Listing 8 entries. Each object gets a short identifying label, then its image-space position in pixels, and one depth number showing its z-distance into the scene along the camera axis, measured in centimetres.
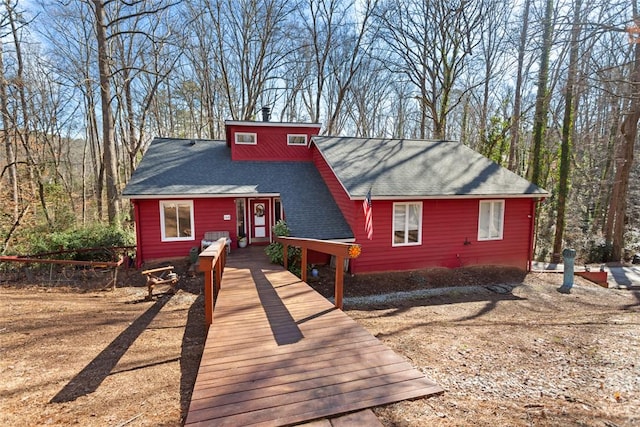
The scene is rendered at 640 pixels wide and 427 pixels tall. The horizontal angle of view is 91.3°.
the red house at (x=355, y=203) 1029
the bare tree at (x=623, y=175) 1277
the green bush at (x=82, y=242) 1073
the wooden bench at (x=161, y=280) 777
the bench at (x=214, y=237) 1075
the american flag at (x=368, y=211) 906
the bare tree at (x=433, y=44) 1717
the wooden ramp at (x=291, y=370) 263
